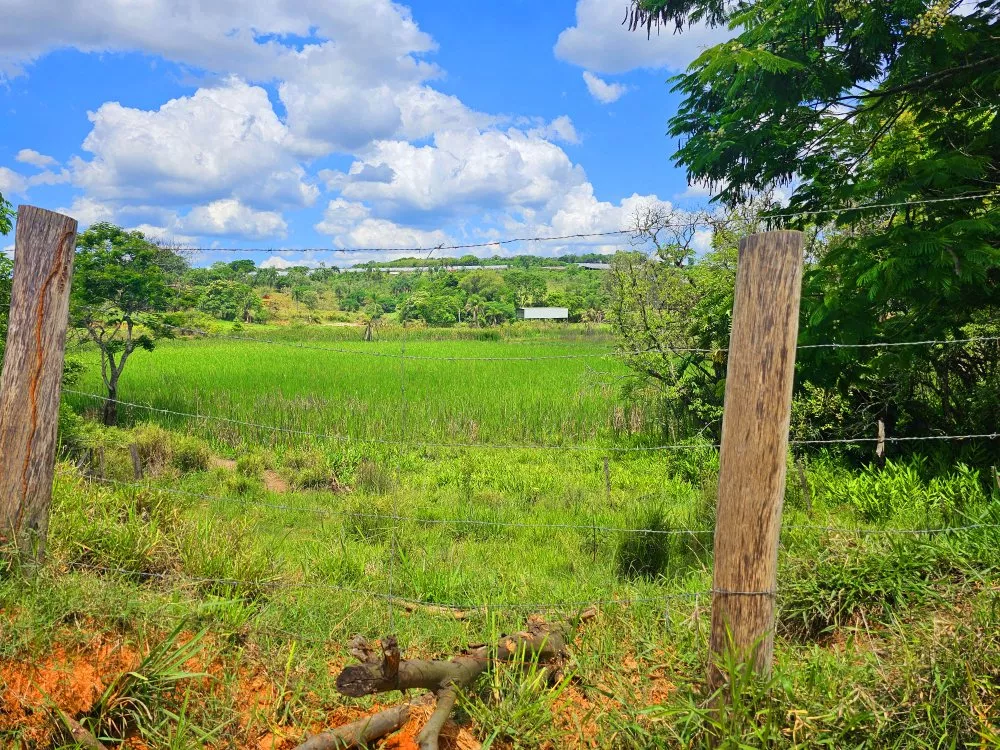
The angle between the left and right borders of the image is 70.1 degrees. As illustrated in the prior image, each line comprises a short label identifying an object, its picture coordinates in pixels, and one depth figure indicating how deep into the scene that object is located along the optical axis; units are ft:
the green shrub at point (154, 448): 25.20
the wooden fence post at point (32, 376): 10.91
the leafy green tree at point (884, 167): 16.03
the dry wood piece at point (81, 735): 7.86
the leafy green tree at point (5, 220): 22.18
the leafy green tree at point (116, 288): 33.04
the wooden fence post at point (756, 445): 8.43
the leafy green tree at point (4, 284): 19.32
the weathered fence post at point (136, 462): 19.88
